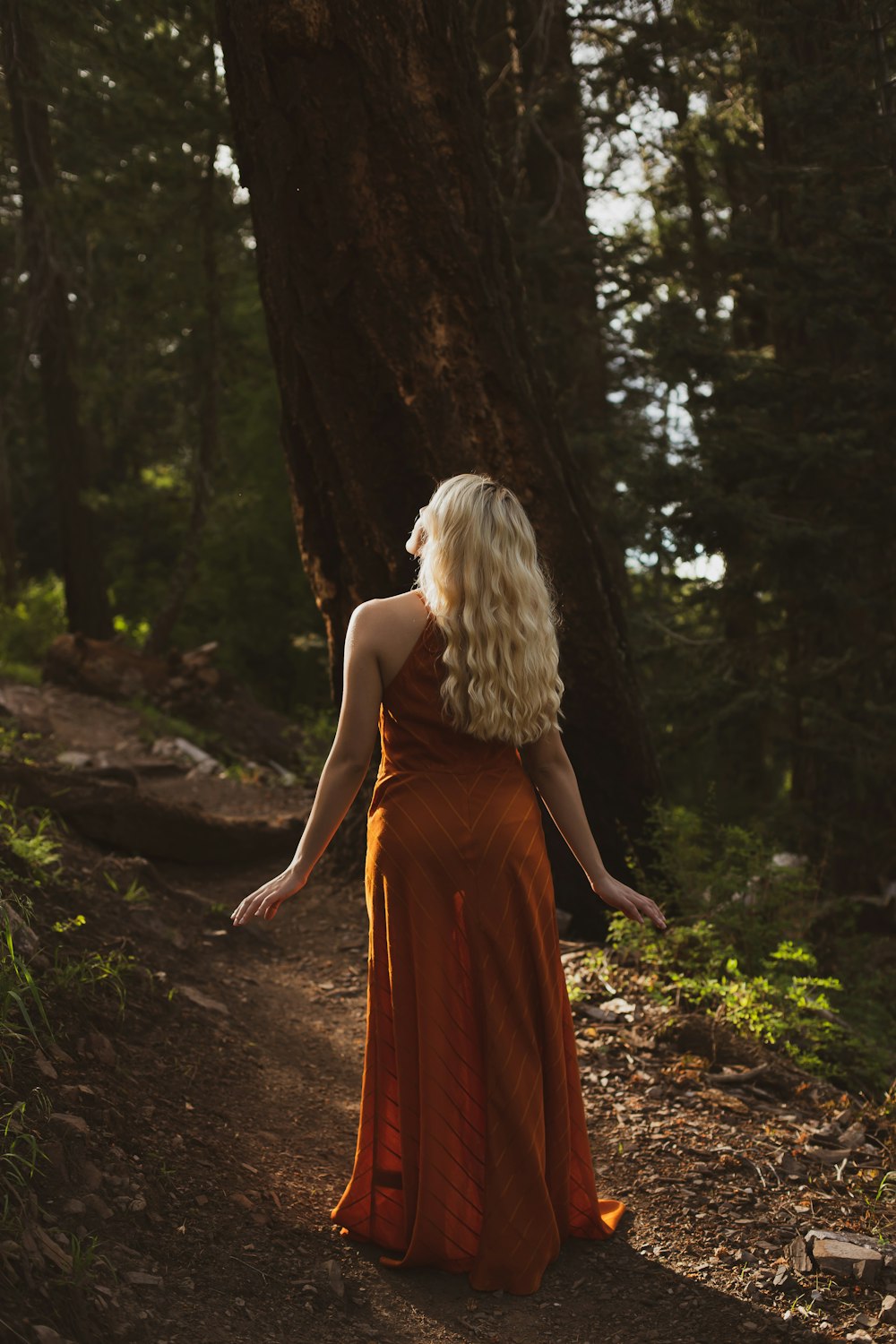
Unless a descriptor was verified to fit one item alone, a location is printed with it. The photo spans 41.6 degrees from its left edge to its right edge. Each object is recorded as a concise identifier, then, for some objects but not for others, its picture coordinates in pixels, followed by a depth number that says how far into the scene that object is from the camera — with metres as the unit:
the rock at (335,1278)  3.32
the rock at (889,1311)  3.25
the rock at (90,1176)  3.26
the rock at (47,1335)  2.56
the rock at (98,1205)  3.19
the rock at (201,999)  5.14
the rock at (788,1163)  4.19
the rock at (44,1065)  3.62
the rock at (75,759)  9.58
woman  3.37
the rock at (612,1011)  5.40
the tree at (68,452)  16.28
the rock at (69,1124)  3.38
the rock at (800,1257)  3.48
